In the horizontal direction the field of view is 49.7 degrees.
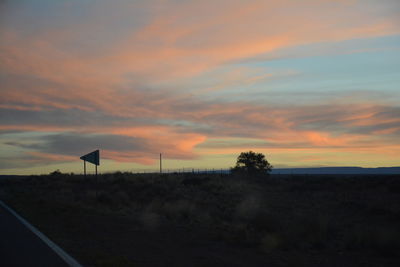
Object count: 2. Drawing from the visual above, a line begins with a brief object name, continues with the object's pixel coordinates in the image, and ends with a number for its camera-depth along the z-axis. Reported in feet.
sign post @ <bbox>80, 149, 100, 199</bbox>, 94.54
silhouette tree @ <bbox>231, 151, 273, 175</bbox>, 279.28
